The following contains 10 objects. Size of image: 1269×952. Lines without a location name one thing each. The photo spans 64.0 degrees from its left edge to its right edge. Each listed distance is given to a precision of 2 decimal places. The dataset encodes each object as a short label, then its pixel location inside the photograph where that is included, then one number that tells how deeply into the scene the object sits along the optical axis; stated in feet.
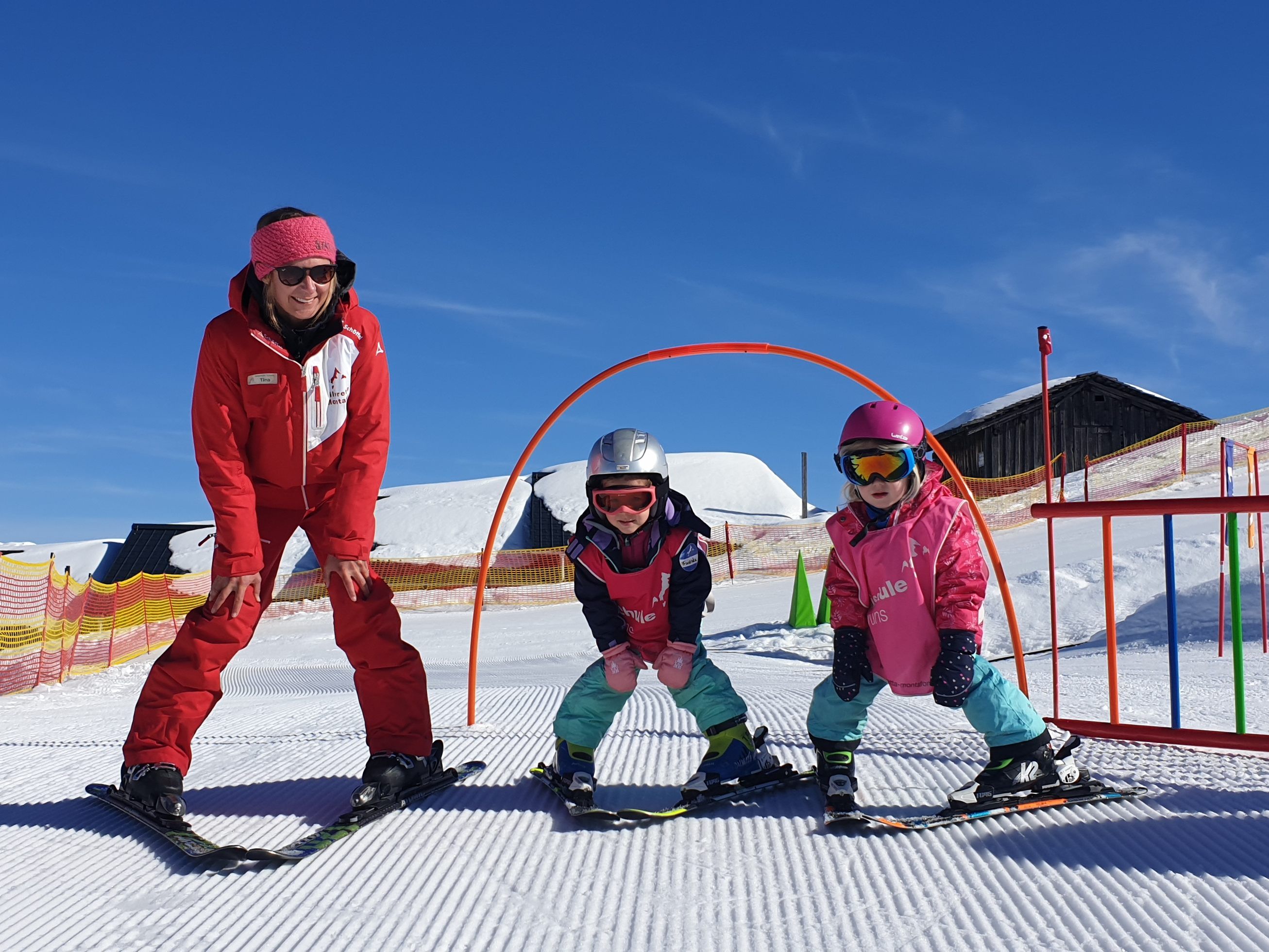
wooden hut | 113.70
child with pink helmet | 9.99
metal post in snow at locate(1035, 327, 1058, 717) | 14.17
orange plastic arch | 13.34
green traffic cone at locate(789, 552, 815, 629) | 44.21
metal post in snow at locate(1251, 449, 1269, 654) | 24.88
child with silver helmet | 10.89
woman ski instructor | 10.59
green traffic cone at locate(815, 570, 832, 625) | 42.34
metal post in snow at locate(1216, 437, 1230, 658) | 25.63
